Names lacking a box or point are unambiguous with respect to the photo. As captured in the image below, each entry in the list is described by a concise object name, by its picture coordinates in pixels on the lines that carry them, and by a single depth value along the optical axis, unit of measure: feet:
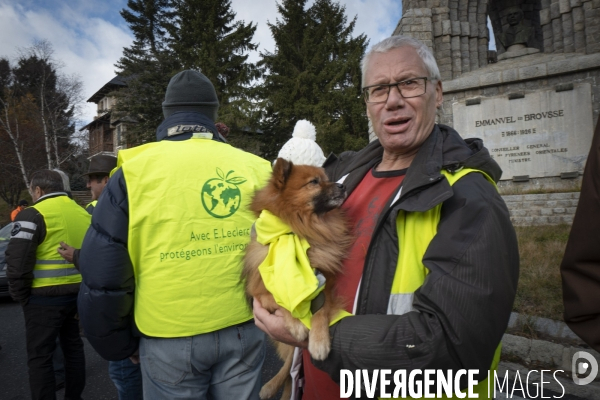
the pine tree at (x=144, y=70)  90.79
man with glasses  4.00
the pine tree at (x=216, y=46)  86.17
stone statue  40.58
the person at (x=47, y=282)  12.51
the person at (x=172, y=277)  7.13
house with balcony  141.00
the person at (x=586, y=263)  4.24
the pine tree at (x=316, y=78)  82.28
